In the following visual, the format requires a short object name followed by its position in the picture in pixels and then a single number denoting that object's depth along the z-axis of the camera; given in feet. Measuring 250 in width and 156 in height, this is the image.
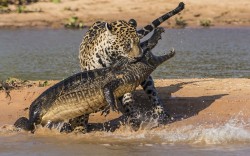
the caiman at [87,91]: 59.82
